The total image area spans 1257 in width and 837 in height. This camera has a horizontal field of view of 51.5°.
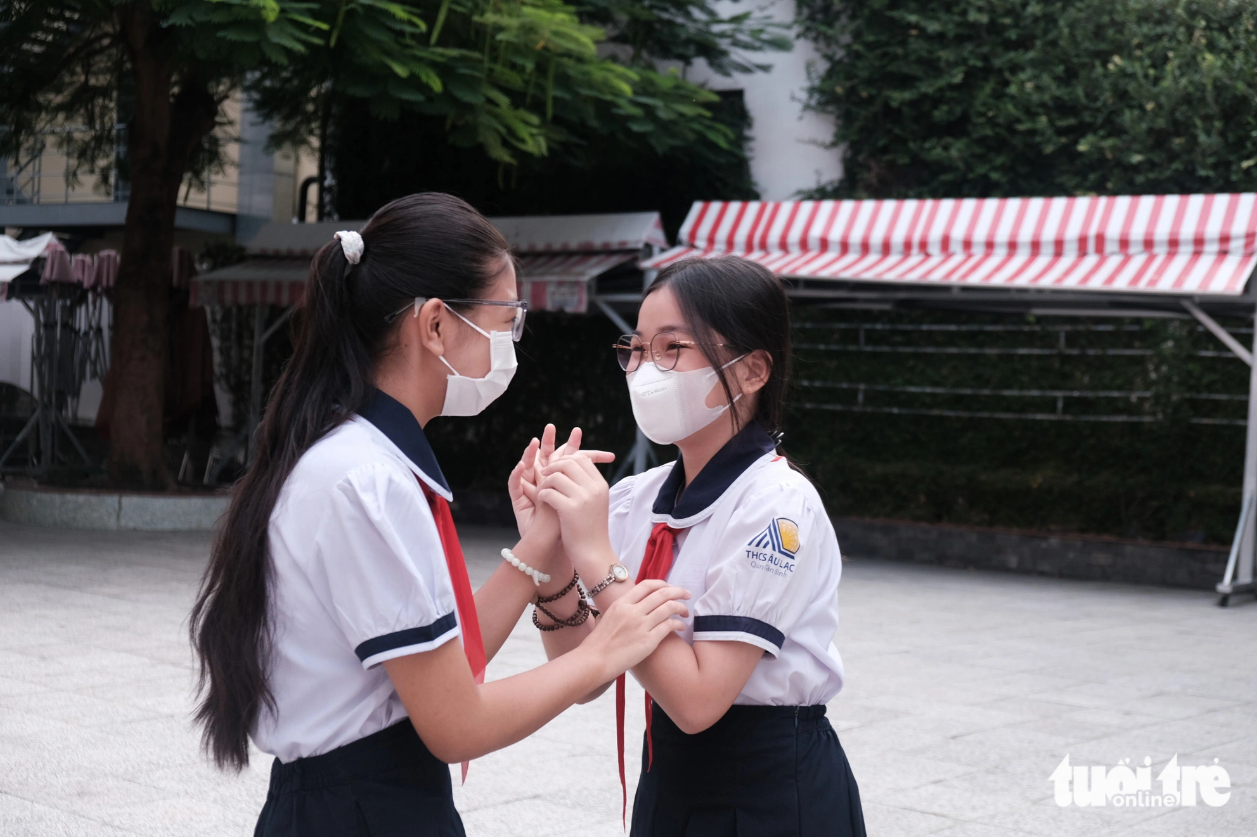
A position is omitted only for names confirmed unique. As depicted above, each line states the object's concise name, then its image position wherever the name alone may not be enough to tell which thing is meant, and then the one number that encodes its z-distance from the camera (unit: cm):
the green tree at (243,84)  891
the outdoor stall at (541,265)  1128
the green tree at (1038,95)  1210
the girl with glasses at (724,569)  187
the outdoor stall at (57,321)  1294
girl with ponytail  160
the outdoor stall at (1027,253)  917
